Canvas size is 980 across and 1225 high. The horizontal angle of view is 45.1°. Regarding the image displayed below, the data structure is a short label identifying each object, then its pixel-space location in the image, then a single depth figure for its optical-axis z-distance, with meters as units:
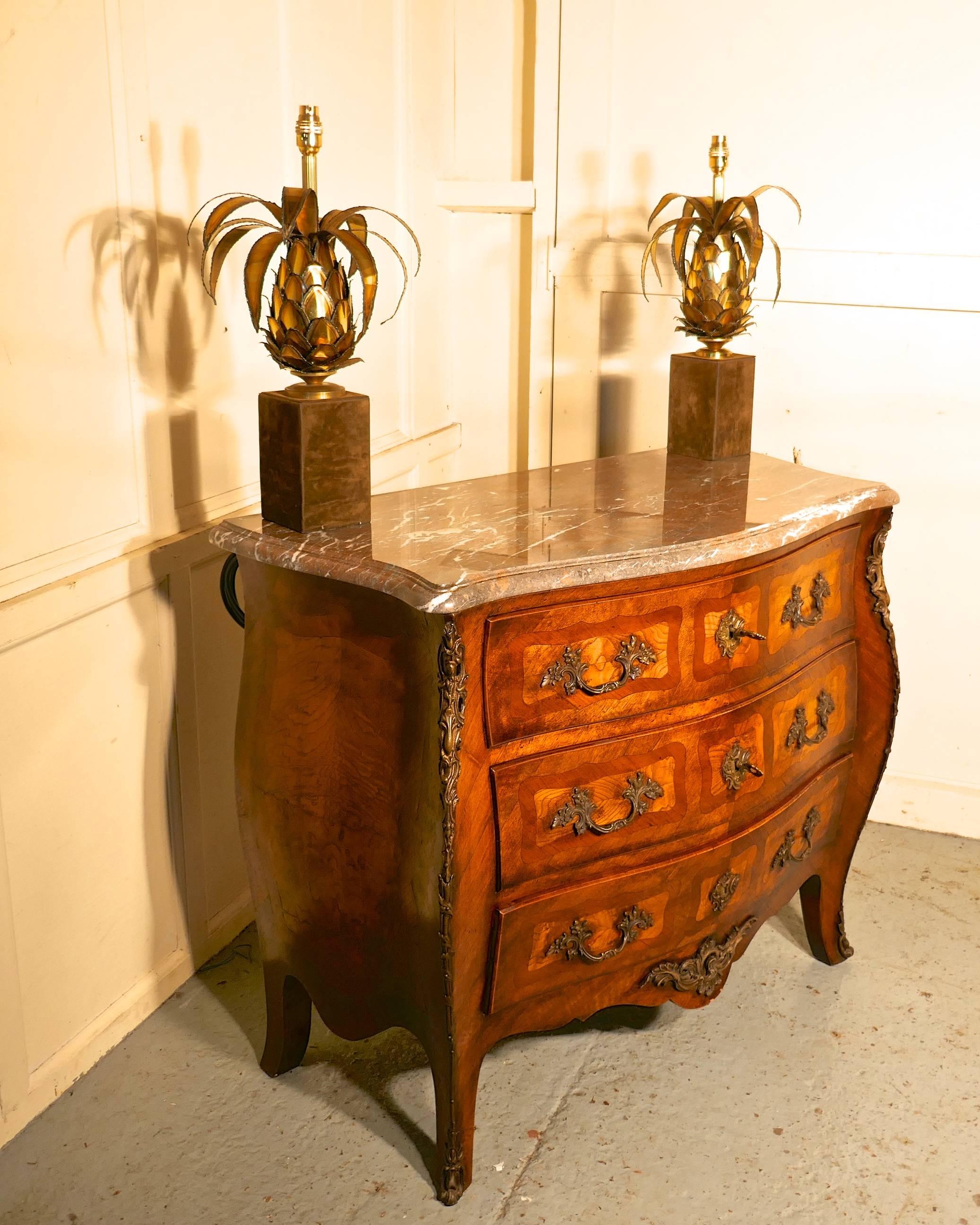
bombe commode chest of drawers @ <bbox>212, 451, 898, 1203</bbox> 1.62
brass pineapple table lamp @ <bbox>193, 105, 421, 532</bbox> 1.72
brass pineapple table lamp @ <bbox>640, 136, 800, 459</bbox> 2.31
